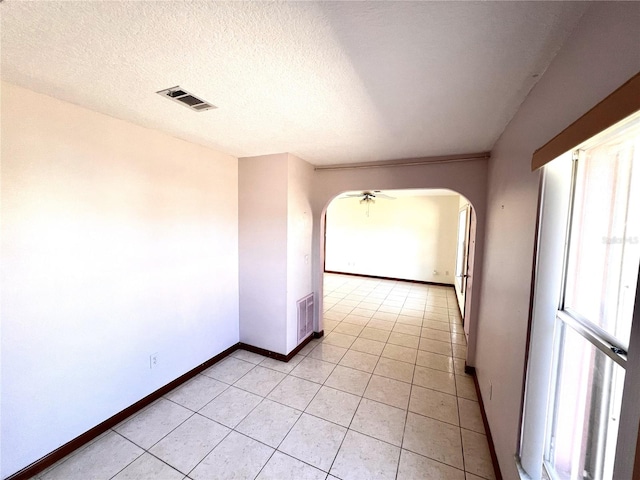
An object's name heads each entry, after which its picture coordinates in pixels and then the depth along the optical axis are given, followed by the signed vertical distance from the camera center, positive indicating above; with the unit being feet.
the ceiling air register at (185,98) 4.82 +2.55
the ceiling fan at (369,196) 17.80 +2.24
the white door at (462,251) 13.01 -1.43
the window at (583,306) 2.56 -0.97
